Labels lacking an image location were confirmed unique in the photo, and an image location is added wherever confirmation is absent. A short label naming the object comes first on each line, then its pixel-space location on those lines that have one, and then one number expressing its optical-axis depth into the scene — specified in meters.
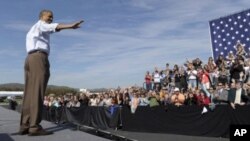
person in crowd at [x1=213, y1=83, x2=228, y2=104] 7.27
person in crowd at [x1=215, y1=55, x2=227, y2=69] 8.95
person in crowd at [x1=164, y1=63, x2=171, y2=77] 10.68
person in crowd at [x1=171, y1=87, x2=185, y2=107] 8.18
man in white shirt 2.72
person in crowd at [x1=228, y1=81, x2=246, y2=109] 6.99
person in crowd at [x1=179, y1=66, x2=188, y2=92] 9.80
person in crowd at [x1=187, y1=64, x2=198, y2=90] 9.36
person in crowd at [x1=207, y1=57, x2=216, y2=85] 8.90
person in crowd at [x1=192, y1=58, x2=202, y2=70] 9.56
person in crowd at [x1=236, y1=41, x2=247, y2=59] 8.46
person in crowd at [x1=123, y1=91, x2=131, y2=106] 9.76
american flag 10.70
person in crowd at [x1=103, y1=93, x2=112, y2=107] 10.30
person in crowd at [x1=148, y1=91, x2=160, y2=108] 8.82
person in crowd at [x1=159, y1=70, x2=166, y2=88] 11.00
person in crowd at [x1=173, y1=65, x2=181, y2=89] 9.92
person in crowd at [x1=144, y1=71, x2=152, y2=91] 11.51
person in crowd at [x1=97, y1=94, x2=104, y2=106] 10.90
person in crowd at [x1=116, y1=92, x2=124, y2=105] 9.88
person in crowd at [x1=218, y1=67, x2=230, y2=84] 8.63
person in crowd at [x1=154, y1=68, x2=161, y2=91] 11.17
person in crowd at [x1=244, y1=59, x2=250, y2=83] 8.16
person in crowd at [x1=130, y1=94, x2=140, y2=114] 9.00
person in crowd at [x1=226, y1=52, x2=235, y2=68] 8.52
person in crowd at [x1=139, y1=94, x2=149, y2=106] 9.25
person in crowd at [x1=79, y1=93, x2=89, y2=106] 11.83
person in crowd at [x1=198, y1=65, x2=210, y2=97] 8.64
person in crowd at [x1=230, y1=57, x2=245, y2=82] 8.05
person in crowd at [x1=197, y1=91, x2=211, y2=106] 7.84
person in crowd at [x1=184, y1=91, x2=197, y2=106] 8.16
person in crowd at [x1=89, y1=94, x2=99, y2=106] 11.36
